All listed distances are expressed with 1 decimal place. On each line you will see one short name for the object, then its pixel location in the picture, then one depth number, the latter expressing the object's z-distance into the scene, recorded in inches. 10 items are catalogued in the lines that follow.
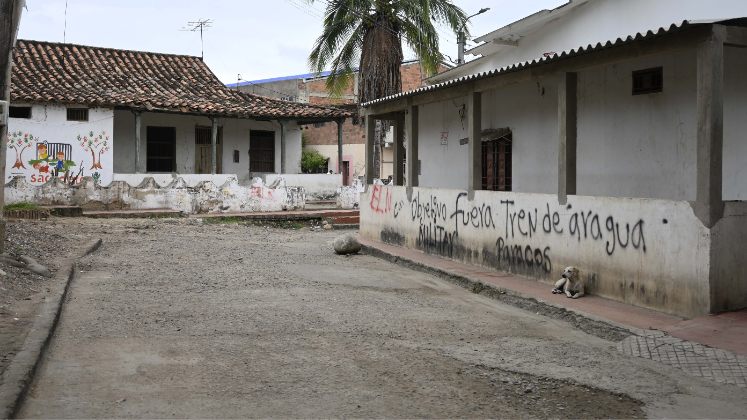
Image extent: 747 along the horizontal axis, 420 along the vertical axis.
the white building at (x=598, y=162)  238.7
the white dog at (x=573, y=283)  294.2
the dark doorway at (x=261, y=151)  987.3
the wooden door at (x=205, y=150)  936.3
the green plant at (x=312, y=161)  1381.6
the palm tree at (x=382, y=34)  835.4
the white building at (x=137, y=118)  761.0
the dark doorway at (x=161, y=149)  901.8
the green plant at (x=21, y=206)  615.4
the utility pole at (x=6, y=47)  313.9
